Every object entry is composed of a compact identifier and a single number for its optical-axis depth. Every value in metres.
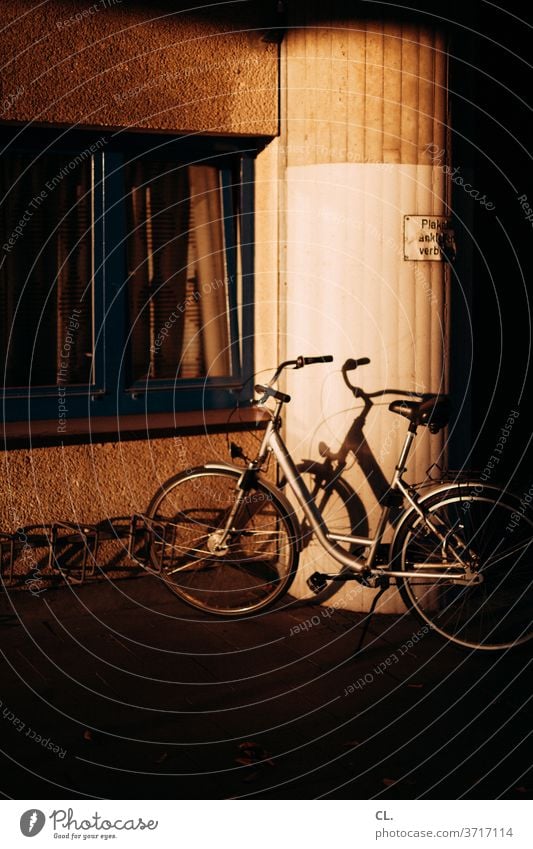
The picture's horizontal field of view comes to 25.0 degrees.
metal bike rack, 6.86
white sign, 6.66
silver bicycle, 6.20
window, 6.97
